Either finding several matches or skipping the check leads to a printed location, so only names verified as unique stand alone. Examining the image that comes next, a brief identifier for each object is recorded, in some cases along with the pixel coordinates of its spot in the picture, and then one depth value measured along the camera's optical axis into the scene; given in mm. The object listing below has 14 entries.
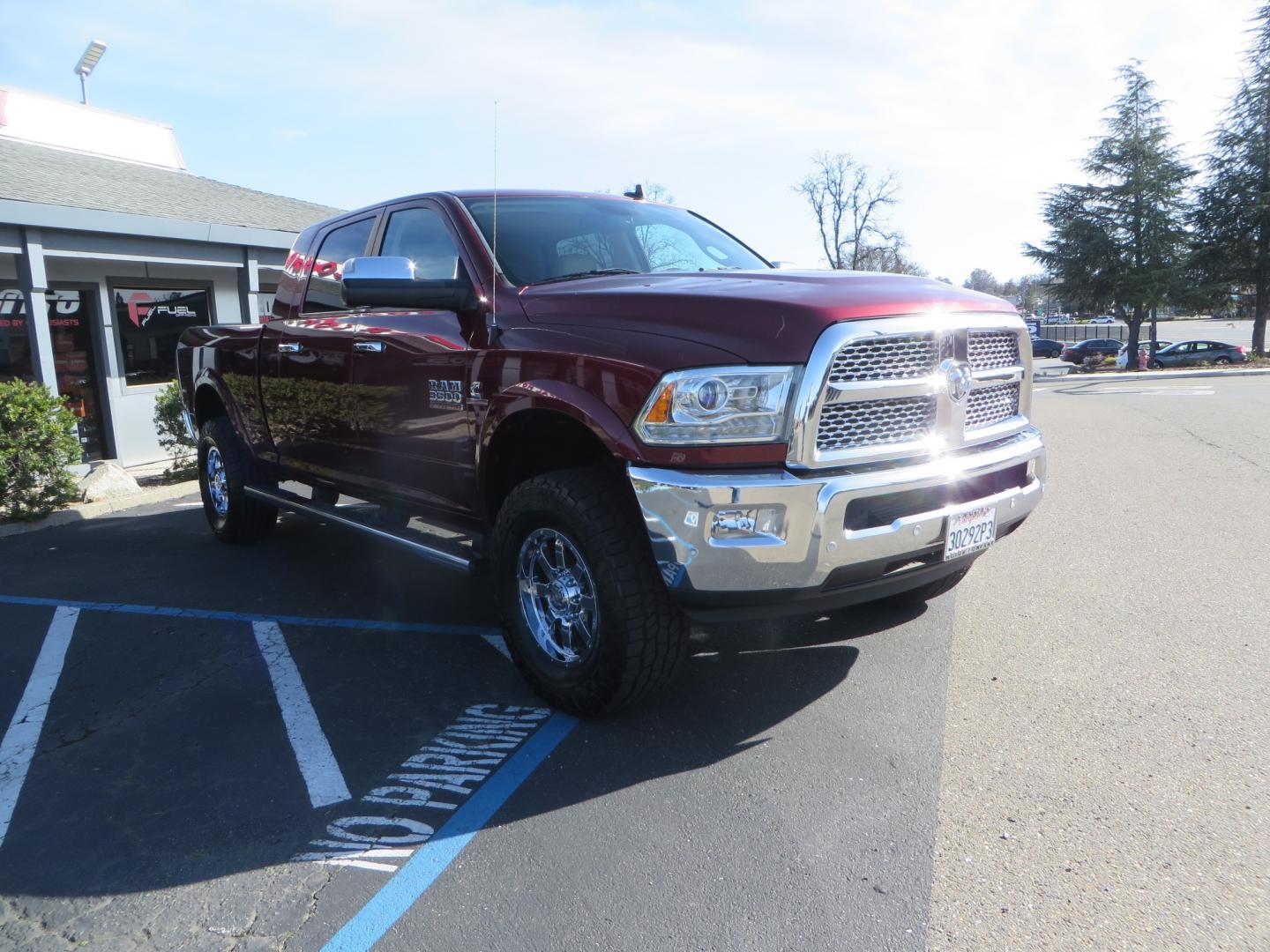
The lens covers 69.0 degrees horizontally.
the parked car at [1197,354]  36500
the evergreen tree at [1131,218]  37906
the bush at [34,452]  7801
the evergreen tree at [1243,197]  37781
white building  10484
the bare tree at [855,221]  59312
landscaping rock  8734
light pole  20047
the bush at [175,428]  10250
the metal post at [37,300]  10180
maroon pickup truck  2951
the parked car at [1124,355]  38156
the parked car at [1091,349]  43812
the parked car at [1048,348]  55906
